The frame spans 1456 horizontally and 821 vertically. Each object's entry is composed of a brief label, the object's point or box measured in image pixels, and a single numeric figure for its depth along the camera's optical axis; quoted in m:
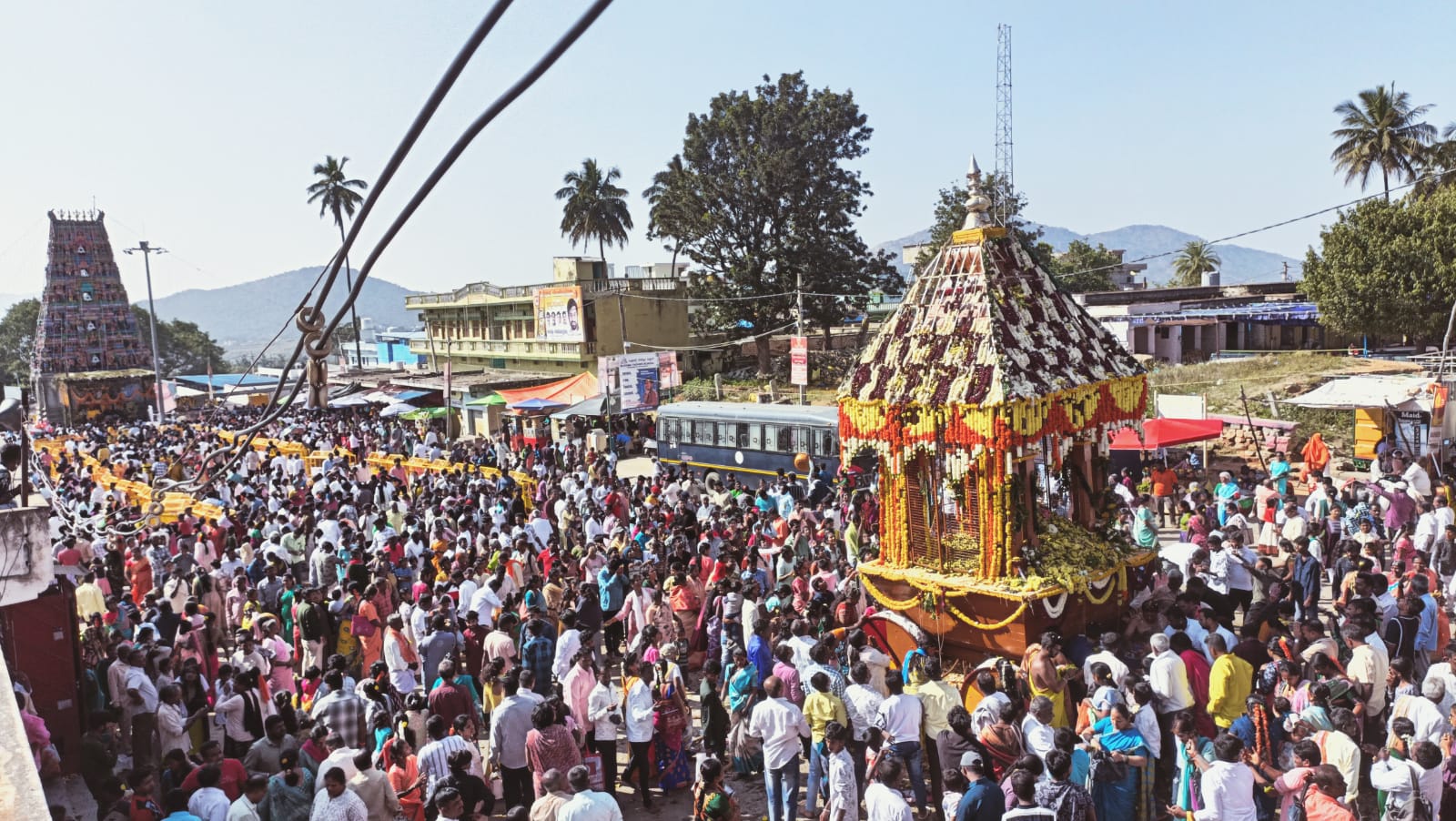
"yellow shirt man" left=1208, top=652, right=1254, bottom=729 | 6.98
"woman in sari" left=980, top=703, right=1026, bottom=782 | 6.63
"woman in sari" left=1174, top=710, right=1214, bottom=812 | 6.11
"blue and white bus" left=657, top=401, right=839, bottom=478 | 21.02
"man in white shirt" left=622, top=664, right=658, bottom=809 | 7.81
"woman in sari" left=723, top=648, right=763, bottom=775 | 7.91
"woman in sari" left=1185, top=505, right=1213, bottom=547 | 12.53
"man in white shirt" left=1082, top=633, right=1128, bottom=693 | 7.47
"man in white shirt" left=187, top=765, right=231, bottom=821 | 6.04
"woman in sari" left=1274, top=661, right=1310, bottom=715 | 6.71
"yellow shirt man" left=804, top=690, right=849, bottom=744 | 7.26
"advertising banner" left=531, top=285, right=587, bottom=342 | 39.62
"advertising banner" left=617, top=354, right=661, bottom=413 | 24.53
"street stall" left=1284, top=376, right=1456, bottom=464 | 17.64
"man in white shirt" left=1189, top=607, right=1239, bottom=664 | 7.70
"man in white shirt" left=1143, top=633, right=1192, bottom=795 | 7.21
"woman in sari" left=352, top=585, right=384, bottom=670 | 9.97
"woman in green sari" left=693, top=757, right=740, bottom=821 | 5.89
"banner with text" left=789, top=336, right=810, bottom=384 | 24.47
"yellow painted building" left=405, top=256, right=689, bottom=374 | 39.97
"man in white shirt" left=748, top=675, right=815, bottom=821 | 7.16
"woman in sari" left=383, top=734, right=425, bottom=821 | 6.65
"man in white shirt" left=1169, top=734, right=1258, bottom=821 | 5.76
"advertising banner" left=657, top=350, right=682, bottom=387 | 26.39
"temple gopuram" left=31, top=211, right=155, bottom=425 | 54.72
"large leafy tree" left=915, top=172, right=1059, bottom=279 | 42.50
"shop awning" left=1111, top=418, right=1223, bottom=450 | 17.98
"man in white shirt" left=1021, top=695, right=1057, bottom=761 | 6.60
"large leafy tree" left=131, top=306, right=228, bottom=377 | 81.12
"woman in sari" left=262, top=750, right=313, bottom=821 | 6.26
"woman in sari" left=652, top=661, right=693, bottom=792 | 8.00
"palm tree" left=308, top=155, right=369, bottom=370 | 57.62
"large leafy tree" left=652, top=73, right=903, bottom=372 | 39.75
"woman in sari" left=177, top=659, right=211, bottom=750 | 8.39
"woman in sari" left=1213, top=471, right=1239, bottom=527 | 14.02
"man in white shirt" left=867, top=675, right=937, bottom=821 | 6.98
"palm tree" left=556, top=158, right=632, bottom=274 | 55.34
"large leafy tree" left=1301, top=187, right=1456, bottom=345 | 28.36
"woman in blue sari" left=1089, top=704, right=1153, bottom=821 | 6.49
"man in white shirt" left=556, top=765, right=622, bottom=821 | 5.65
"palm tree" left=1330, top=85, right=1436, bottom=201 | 38.88
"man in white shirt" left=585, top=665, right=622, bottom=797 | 7.80
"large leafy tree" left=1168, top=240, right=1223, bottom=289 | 63.70
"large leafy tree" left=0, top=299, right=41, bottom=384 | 77.75
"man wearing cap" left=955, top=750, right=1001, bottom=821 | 5.72
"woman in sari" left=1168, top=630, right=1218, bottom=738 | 7.31
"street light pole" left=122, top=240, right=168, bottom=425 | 38.94
